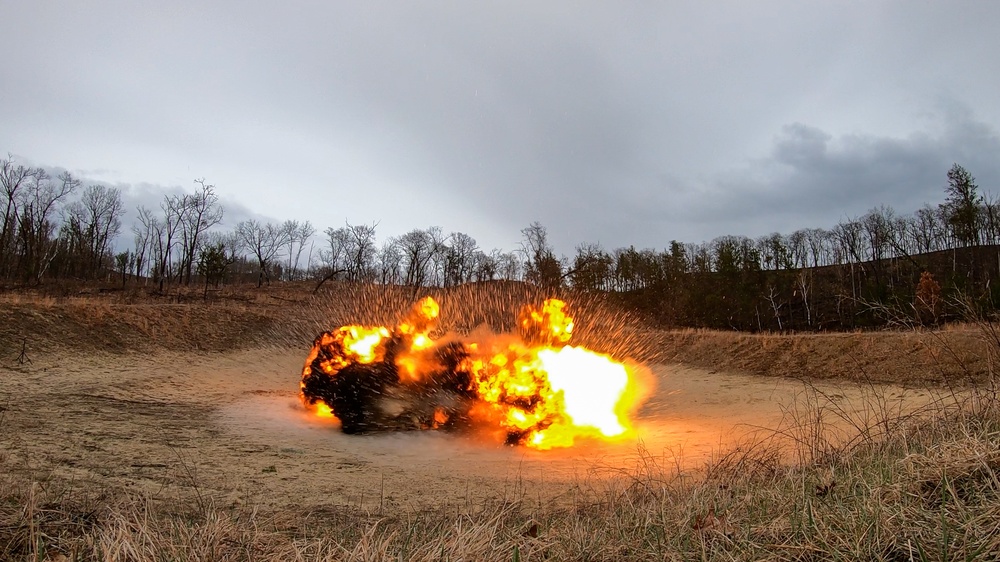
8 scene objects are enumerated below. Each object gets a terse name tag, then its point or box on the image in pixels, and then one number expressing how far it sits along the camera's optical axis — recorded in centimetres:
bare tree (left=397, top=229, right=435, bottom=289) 5563
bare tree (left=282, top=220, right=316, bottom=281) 8821
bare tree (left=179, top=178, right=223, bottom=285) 6014
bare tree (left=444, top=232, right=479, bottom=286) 5734
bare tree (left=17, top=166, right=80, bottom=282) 4919
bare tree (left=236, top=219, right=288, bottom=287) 6744
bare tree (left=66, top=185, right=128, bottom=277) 6188
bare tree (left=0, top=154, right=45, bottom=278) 5281
